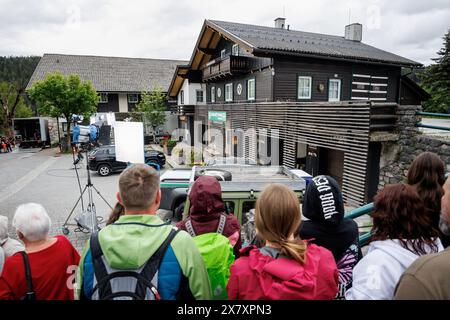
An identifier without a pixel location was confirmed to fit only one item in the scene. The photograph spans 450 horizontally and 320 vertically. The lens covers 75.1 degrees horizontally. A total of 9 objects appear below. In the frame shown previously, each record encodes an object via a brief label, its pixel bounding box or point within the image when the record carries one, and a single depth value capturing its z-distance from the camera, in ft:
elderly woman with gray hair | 7.34
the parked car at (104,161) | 58.59
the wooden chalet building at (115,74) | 128.26
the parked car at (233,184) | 17.83
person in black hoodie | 7.84
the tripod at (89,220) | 25.45
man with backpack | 5.89
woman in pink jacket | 5.71
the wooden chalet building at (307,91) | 28.50
